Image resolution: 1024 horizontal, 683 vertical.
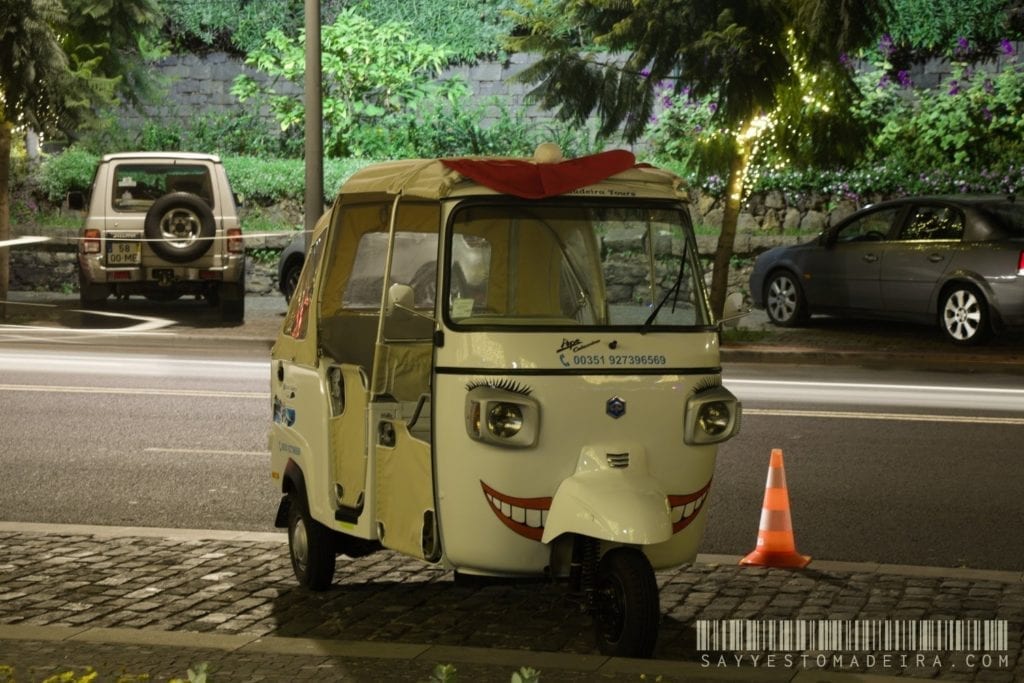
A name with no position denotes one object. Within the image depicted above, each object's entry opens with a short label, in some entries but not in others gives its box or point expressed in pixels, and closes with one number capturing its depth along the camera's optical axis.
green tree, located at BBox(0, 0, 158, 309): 20.84
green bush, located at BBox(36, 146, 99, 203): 27.66
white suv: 20.30
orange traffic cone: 8.42
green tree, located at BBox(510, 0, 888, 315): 18.66
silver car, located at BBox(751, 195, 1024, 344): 18.58
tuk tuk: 6.76
